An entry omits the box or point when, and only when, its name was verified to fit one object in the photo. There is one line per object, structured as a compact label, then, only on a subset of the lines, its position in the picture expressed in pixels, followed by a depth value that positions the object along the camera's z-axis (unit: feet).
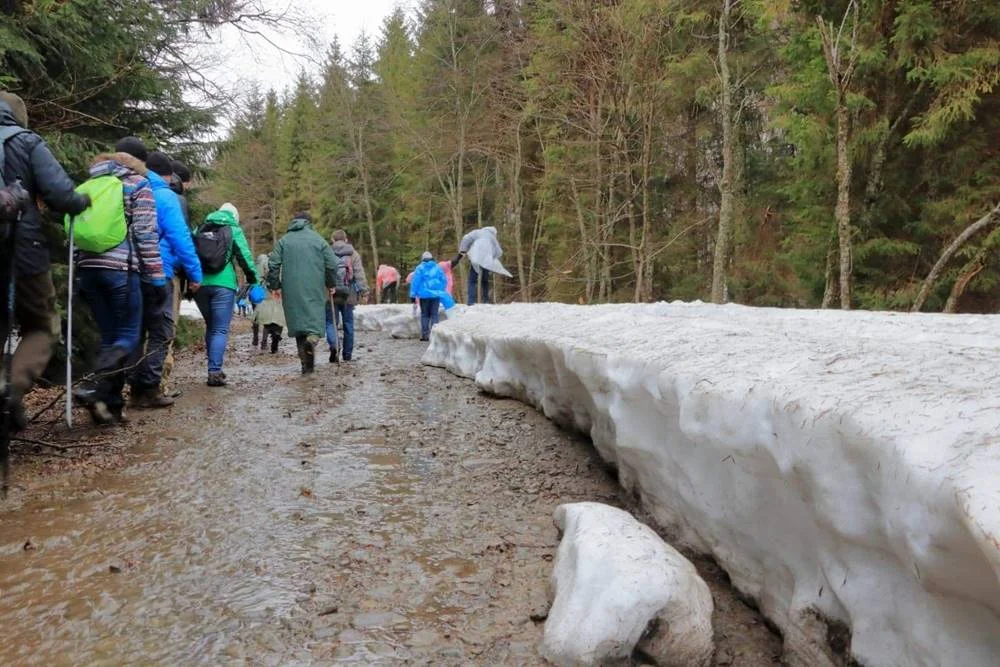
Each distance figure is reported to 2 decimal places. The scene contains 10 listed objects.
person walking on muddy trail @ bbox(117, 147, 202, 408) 17.38
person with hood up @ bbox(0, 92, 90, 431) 11.77
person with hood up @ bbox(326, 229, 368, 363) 30.01
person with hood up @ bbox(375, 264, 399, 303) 82.46
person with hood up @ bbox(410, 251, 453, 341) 37.78
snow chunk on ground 6.94
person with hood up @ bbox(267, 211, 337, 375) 24.75
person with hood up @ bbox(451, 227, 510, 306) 42.86
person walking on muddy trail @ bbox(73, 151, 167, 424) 14.75
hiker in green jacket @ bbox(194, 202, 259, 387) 21.99
